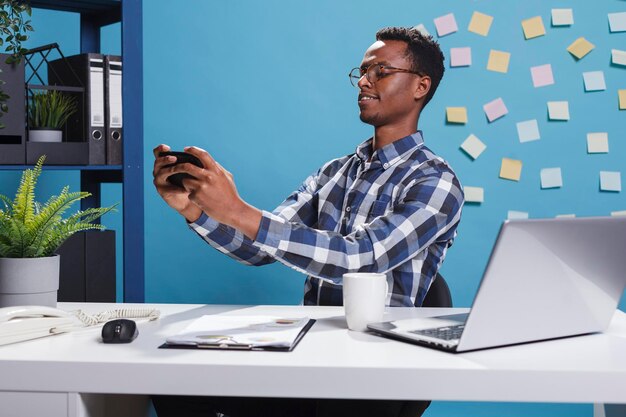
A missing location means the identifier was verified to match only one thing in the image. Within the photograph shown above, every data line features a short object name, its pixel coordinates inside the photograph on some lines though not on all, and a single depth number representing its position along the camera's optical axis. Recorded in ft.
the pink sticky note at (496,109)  9.39
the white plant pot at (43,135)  7.32
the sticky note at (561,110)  9.39
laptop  3.70
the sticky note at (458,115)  9.38
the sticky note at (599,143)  9.40
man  4.95
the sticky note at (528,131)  9.39
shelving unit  7.29
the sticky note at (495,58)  9.39
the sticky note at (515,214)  9.43
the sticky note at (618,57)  9.36
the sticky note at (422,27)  9.34
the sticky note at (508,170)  9.40
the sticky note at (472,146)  9.39
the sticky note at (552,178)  9.40
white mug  4.53
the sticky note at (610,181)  9.37
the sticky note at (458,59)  9.37
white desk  3.61
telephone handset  4.17
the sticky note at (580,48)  9.38
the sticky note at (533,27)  9.40
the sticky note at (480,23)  9.38
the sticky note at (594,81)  9.38
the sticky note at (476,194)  9.39
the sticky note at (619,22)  9.40
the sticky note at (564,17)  9.39
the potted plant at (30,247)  4.79
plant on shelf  7.34
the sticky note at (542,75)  9.39
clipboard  4.03
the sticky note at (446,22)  9.36
